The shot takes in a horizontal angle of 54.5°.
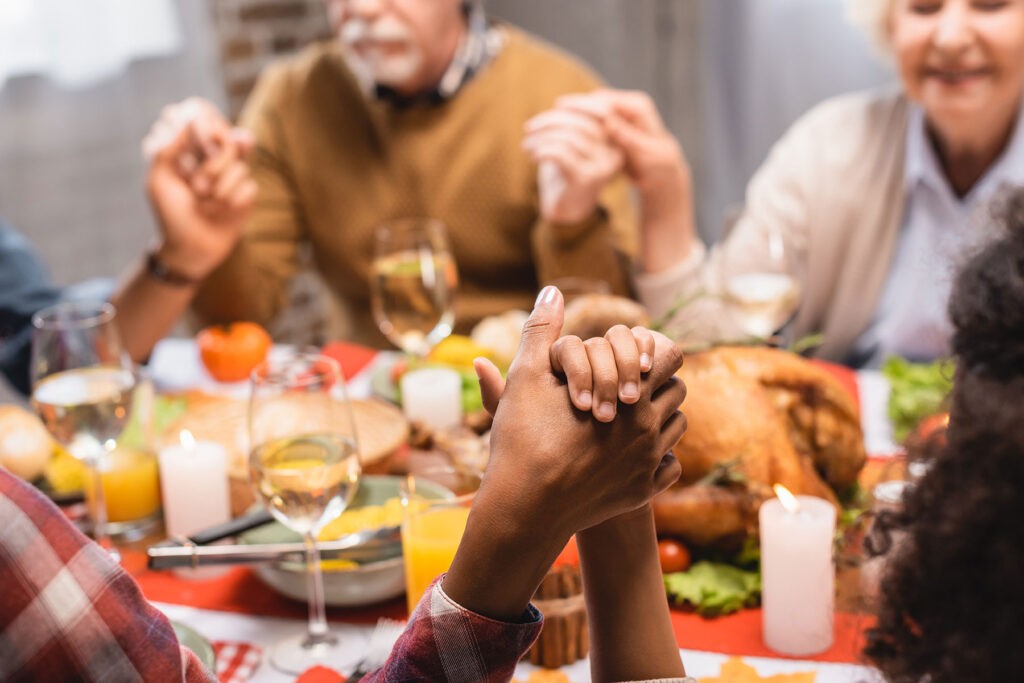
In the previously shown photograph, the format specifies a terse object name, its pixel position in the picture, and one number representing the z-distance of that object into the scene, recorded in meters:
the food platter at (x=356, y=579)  0.94
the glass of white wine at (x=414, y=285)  1.41
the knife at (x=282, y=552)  0.95
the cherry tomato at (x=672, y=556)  0.97
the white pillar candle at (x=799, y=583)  0.88
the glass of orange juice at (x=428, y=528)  0.87
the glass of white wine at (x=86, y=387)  1.04
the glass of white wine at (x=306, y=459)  0.88
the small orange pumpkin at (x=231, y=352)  1.60
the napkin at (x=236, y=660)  0.89
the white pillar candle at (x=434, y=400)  1.32
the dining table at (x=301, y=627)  0.87
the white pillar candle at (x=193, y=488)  1.09
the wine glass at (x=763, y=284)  1.39
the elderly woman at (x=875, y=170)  1.70
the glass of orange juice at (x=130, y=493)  1.12
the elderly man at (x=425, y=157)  2.25
